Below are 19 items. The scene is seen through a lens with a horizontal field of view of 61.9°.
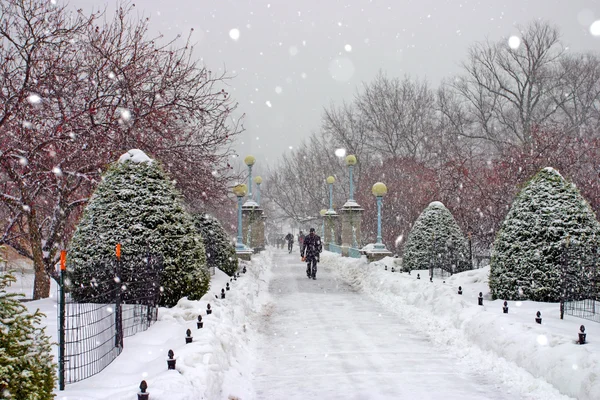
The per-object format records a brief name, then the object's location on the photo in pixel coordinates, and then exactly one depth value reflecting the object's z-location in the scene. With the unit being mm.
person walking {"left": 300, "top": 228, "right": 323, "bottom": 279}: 19906
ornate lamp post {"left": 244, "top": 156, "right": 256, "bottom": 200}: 24000
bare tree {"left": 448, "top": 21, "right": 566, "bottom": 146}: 37375
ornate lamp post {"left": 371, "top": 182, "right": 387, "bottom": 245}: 20342
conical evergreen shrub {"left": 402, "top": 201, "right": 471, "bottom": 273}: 15727
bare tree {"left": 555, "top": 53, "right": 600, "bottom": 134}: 37844
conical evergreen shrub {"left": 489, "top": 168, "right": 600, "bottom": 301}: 9781
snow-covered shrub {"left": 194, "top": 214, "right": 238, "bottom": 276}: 16203
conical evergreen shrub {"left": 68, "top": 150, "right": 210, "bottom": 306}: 9008
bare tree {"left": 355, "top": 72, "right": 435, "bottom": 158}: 42688
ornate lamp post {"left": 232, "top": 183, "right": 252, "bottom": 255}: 22141
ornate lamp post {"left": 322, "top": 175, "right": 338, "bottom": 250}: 35981
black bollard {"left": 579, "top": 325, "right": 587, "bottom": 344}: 6195
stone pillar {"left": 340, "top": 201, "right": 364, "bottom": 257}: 27270
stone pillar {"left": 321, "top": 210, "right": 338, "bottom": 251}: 36075
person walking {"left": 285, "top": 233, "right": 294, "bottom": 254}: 45281
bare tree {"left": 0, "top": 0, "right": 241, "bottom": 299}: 9820
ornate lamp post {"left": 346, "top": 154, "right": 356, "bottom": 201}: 24877
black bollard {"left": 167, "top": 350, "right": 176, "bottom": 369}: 5250
